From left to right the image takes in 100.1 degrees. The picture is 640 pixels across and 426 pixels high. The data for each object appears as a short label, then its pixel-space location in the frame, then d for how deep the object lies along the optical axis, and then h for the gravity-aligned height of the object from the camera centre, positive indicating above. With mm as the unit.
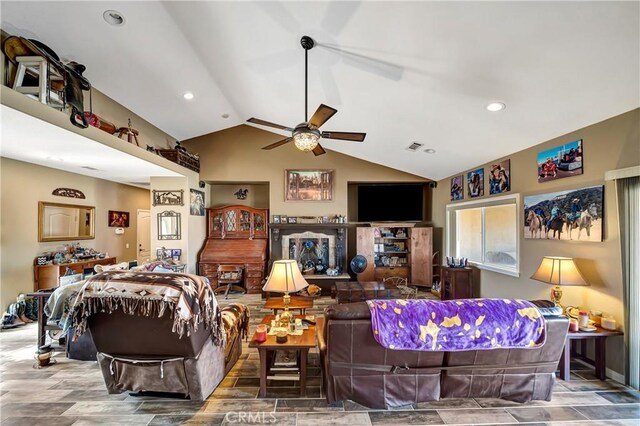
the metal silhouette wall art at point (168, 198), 5699 +468
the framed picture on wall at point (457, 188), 5699 +672
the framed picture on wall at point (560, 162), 3136 +716
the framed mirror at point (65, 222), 4723 -37
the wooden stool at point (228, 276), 6074 -1283
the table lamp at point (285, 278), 2549 -573
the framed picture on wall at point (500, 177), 4322 +700
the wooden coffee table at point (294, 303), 3488 -1139
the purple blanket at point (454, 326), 2074 -838
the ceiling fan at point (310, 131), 2742 +963
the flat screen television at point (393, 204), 6746 +382
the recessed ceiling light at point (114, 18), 2675 +2066
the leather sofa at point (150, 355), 2123 -1132
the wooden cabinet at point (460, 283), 5134 -1234
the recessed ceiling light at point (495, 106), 3070 +1313
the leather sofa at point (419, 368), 2143 -1228
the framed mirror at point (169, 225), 5723 -115
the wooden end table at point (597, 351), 2600 -1325
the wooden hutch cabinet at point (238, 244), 6285 -598
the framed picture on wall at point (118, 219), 6402 +19
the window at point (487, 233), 4348 -266
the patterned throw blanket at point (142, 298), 1991 -587
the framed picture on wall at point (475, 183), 5031 +700
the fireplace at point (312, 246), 6535 -665
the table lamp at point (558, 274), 2822 -593
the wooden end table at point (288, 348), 2373 -1136
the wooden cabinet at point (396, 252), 6391 -810
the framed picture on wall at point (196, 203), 6016 +393
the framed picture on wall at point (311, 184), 6746 +889
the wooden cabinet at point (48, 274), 4535 -929
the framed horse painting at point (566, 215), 2885 +51
